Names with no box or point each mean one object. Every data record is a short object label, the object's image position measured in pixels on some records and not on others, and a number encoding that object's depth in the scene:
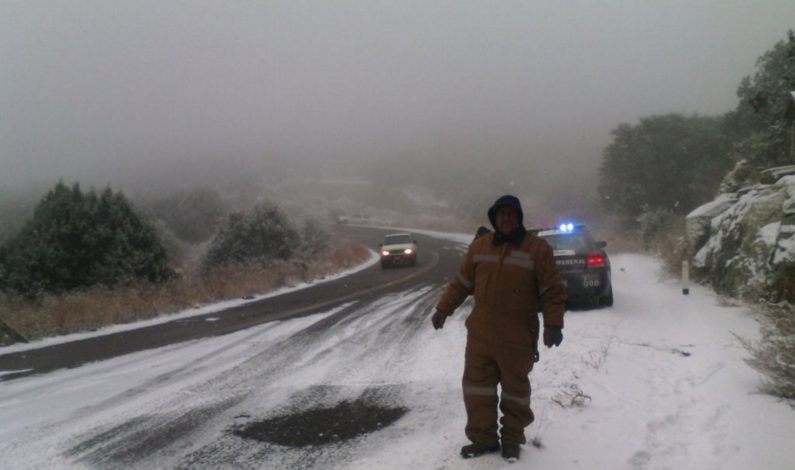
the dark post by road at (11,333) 10.45
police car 10.68
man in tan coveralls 4.18
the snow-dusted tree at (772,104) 18.56
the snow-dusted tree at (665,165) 33.34
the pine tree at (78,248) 16.28
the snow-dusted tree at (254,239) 25.27
